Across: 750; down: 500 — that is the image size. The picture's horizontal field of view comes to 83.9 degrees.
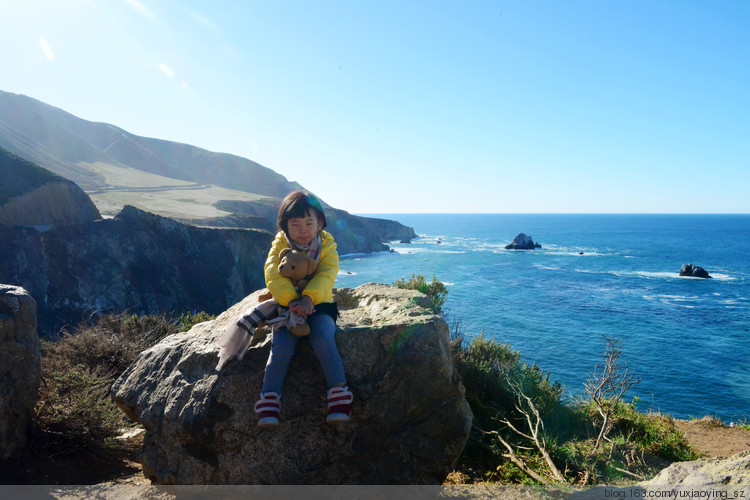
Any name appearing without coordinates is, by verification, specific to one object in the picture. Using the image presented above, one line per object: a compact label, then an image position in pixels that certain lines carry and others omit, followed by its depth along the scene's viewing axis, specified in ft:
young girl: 11.66
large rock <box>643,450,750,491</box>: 8.88
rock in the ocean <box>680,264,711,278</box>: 180.55
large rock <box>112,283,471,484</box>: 12.13
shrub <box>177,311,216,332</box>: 29.60
